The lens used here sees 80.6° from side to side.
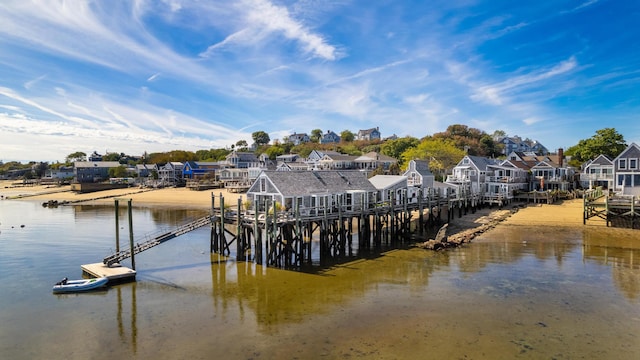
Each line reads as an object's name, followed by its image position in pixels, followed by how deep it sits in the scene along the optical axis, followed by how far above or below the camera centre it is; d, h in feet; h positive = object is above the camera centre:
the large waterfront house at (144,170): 390.21 +5.14
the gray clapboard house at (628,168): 147.74 +1.27
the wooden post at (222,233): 97.25 -15.72
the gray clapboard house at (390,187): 130.52 -4.97
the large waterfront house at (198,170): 345.31 +4.19
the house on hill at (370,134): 509.35 +53.52
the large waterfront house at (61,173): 419.74 +2.95
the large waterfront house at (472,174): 182.52 -0.85
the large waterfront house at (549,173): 199.72 -0.84
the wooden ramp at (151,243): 86.12 -16.56
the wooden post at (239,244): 95.86 -17.94
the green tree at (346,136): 498.28 +49.43
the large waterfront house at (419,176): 154.61 -1.35
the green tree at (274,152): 400.47 +23.52
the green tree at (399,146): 322.55 +23.04
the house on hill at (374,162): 269.23 +7.97
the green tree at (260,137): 514.27 +50.49
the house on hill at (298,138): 529.49 +50.30
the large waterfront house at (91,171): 368.40 +3.93
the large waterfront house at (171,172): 346.52 +2.16
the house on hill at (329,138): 515.09 +48.94
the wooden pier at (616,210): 122.52 -13.32
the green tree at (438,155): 247.91 +11.84
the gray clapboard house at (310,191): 100.42 -4.99
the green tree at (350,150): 376.48 +23.93
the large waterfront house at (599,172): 196.65 -0.40
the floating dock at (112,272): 78.28 -20.62
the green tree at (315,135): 529.45 +54.33
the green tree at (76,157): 544.37 +27.49
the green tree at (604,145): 226.79 +16.30
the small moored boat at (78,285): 72.74 -21.34
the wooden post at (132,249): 85.97 -16.92
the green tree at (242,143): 516.73 +42.92
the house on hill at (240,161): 341.82 +12.09
